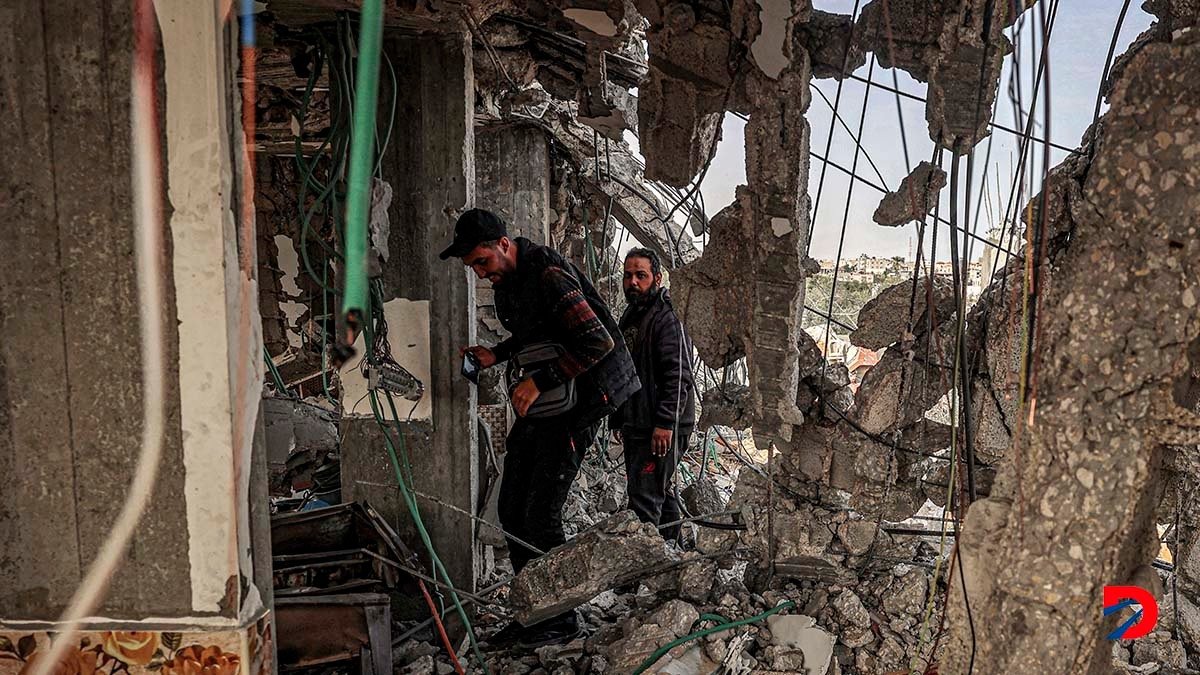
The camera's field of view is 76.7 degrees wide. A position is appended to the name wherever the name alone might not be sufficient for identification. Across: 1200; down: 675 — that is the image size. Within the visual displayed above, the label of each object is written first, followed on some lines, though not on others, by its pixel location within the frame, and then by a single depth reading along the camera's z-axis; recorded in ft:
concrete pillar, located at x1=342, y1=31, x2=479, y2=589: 10.25
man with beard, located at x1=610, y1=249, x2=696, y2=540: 12.50
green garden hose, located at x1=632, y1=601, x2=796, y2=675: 8.81
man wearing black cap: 9.99
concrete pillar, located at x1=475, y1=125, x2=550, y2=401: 17.79
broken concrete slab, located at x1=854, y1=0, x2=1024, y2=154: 7.84
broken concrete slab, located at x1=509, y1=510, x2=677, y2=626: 9.91
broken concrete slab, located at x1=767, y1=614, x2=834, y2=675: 8.96
